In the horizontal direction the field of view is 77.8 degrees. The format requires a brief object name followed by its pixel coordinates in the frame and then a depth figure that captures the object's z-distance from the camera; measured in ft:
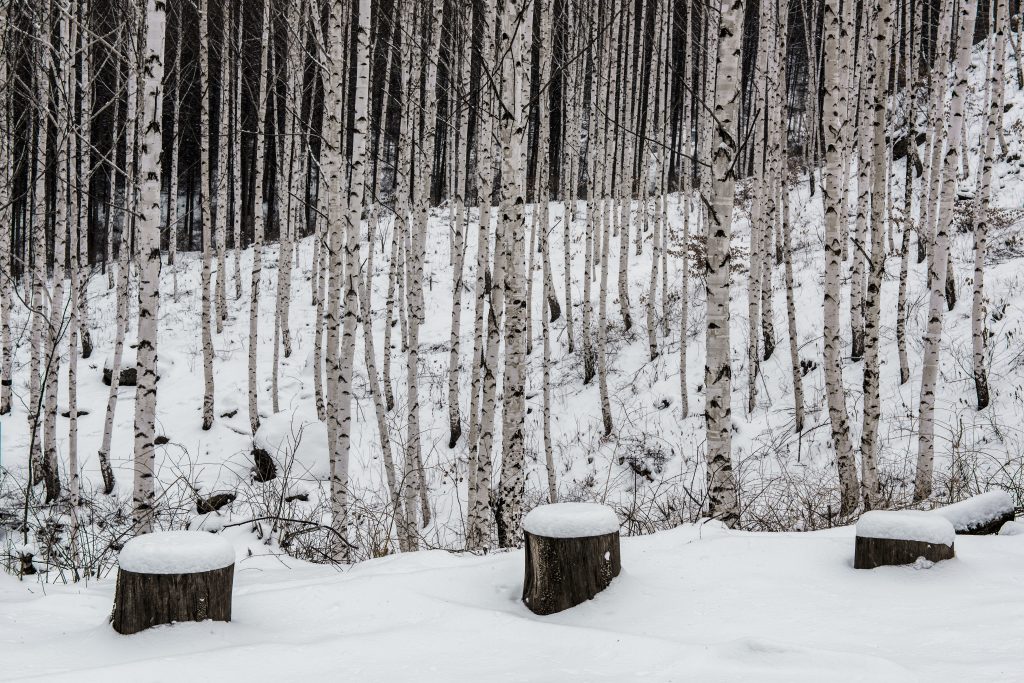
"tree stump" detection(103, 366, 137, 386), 42.39
